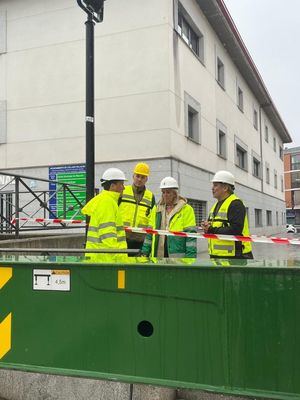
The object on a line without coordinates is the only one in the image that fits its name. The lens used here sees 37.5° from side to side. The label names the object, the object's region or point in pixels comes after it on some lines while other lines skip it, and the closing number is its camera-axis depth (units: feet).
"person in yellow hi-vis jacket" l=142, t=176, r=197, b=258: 14.42
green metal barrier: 7.78
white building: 40.42
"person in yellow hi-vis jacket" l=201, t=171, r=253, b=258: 13.87
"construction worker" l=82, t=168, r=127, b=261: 12.69
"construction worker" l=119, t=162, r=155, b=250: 16.52
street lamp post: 15.62
